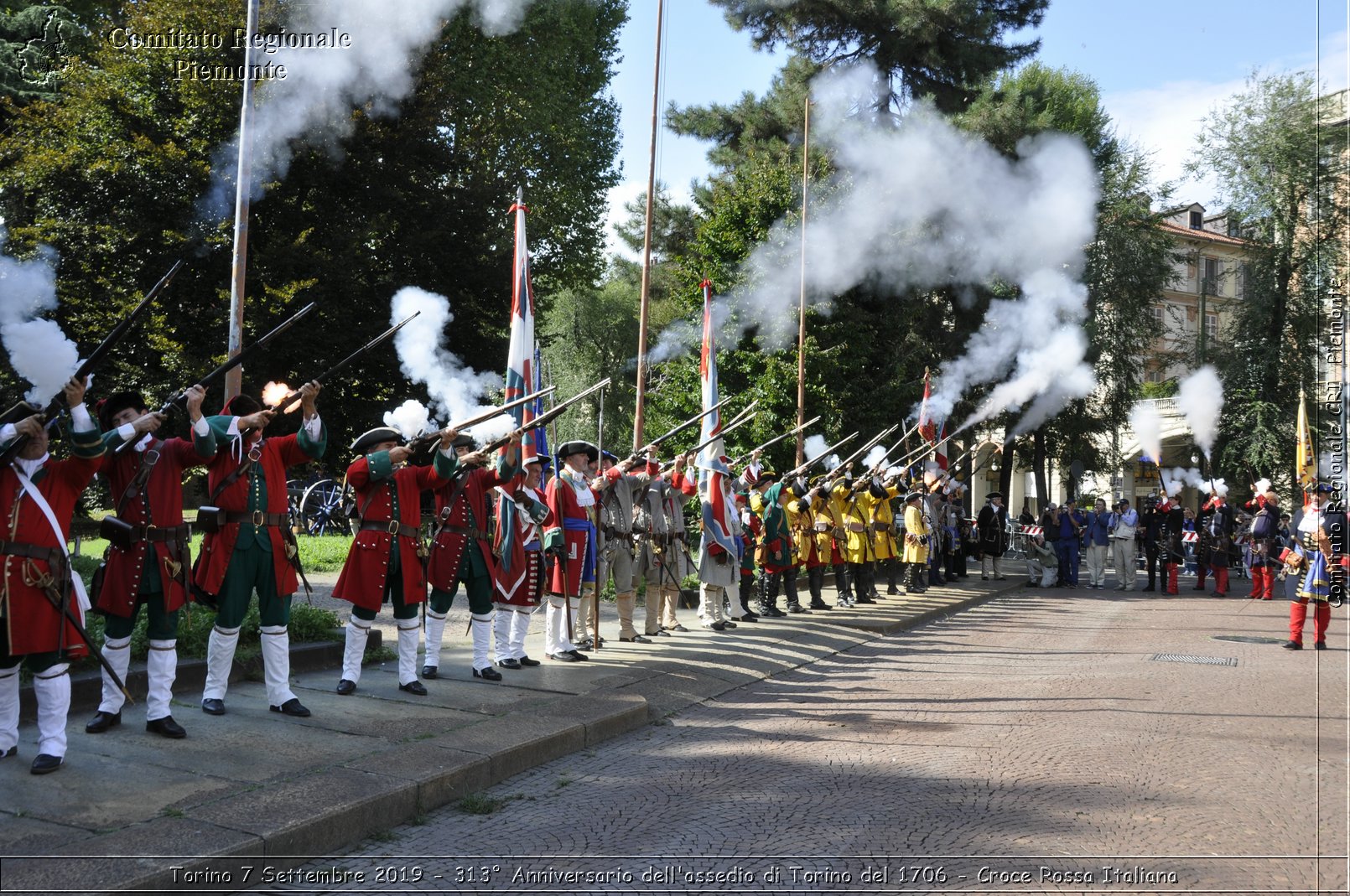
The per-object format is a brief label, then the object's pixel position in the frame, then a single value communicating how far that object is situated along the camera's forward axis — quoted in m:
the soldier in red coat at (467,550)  8.59
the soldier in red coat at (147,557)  6.46
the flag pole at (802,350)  21.07
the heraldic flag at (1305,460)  15.79
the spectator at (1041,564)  23.19
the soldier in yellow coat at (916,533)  19.23
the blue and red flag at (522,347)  10.31
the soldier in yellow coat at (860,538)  17.31
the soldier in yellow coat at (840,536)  16.73
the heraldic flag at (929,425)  21.77
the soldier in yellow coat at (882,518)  18.02
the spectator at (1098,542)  23.80
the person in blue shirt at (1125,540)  23.20
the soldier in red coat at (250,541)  6.89
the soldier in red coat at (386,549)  7.94
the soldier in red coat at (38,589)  5.53
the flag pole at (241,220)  10.66
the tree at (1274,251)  31.72
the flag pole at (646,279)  14.30
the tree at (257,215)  20.06
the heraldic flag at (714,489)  13.19
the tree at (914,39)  26.78
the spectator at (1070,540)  23.39
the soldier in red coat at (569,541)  10.16
